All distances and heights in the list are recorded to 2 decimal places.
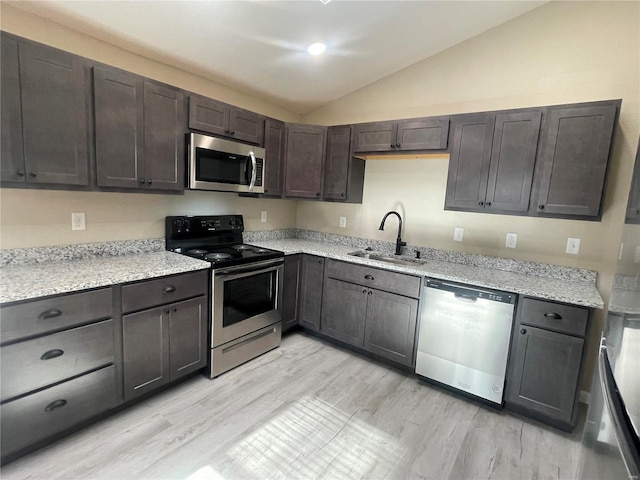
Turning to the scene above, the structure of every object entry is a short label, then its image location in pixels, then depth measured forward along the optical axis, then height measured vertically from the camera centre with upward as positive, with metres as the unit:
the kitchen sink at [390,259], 2.96 -0.48
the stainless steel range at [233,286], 2.47 -0.72
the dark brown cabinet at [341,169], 3.24 +0.41
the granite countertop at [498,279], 2.02 -0.47
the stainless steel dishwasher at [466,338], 2.21 -0.92
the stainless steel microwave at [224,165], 2.47 +0.30
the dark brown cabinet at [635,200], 1.03 +0.09
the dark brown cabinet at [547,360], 1.98 -0.93
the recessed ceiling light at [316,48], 2.58 +1.31
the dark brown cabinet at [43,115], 1.65 +0.41
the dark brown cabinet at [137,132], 2.00 +0.43
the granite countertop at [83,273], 1.60 -0.50
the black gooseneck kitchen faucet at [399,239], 3.08 -0.29
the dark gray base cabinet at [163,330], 1.98 -0.92
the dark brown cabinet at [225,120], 2.48 +0.69
